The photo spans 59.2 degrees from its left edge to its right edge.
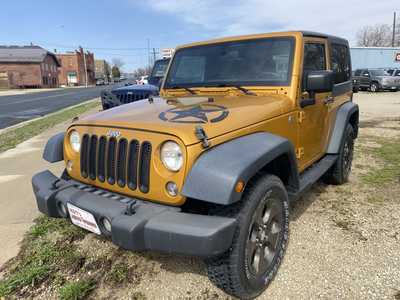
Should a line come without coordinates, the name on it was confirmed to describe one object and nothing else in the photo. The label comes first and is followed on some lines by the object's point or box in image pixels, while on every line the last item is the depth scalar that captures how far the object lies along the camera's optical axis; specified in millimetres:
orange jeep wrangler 2115
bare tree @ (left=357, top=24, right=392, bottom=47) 72000
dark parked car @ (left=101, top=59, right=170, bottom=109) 8164
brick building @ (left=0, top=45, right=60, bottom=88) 59000
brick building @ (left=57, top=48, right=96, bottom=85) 85888
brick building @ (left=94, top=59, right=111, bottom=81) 107344
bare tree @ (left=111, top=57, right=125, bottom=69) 135775
